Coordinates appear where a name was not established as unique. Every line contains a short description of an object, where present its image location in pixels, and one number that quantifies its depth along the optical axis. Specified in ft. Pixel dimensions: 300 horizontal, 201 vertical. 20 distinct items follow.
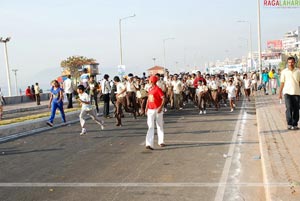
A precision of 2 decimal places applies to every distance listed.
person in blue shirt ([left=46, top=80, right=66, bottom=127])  48.88
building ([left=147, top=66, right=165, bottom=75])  175.05
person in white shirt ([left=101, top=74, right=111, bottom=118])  59.82
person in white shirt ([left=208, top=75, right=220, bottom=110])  65.94
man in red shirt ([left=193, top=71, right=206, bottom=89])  62.49
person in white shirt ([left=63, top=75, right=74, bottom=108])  66.95
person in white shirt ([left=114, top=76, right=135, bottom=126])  48.73
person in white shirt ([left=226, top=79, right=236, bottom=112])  64.99
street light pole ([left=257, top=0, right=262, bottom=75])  120.43
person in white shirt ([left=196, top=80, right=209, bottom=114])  61.26
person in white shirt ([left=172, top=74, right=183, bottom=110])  69.05
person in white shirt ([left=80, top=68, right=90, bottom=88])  76.02
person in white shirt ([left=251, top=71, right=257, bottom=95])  108.13
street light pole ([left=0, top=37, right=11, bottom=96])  125.29
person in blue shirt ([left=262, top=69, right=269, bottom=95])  98.44
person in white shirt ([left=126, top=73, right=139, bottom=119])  56.34
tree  278.87
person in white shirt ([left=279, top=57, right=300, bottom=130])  35.40
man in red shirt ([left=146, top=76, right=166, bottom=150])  32.76
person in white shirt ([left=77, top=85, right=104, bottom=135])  42.85
